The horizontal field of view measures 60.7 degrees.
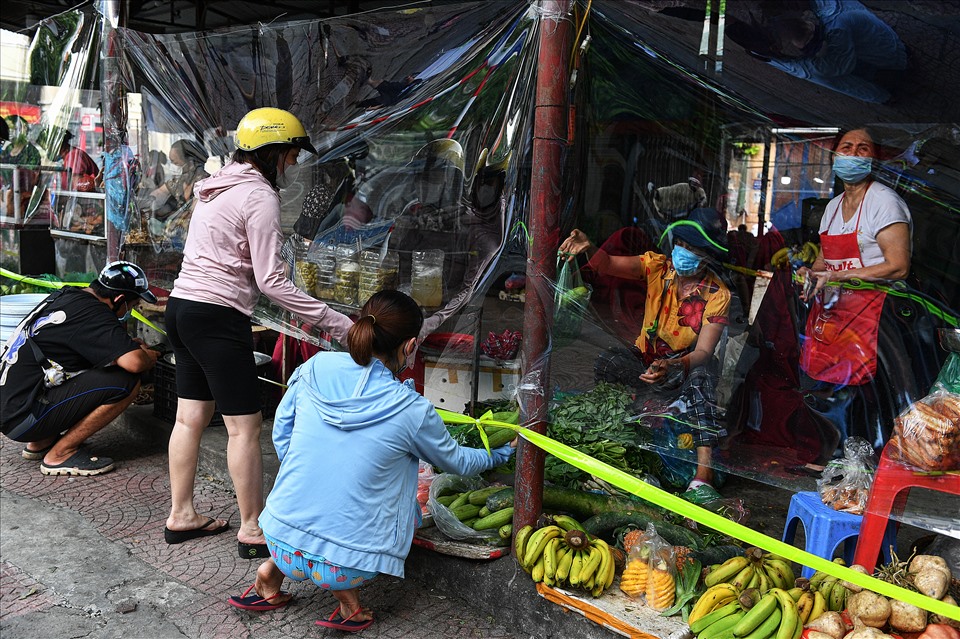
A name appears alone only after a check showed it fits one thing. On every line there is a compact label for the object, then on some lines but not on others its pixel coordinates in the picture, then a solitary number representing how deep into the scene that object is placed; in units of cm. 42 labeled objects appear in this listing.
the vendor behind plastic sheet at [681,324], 304
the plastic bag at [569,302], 310
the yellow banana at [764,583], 279
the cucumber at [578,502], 348
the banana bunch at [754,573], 281
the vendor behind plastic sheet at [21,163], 638
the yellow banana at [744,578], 279
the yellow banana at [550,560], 296
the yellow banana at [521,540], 312
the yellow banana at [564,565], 293
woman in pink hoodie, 338
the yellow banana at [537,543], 303
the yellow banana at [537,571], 301
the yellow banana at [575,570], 291
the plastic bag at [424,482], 365
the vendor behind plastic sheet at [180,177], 446
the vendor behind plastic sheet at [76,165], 603
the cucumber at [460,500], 351
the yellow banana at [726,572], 287
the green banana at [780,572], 284
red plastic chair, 260
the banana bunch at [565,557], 293
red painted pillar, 290
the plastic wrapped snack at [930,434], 256
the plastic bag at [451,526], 332
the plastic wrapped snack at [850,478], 287
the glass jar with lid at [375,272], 372
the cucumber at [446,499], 355
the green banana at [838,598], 263
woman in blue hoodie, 283
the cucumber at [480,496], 354
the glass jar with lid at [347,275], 383
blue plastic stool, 285
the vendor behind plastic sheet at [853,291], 292
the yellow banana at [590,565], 291
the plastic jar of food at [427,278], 351
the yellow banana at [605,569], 293
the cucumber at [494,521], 336
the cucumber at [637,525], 324
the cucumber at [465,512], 345
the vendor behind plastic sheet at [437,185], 333
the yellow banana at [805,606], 259
